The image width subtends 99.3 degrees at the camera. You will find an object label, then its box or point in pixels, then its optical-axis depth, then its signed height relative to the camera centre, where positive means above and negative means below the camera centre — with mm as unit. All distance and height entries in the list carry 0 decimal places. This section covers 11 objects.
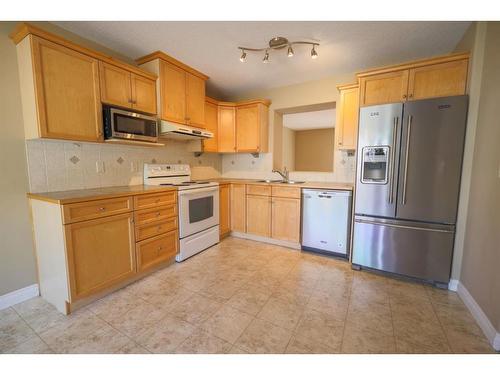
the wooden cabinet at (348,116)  2762 +662
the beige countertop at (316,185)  2683 -253
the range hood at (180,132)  2600 +435
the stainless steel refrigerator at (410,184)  1970 -173
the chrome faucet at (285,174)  3593 -132
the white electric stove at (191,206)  2634 -546
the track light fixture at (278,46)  2191 +1288
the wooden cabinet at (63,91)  1690 +632
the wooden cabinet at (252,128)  3545 +651
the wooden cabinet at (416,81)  2029 +886
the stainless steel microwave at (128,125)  2070 +418
